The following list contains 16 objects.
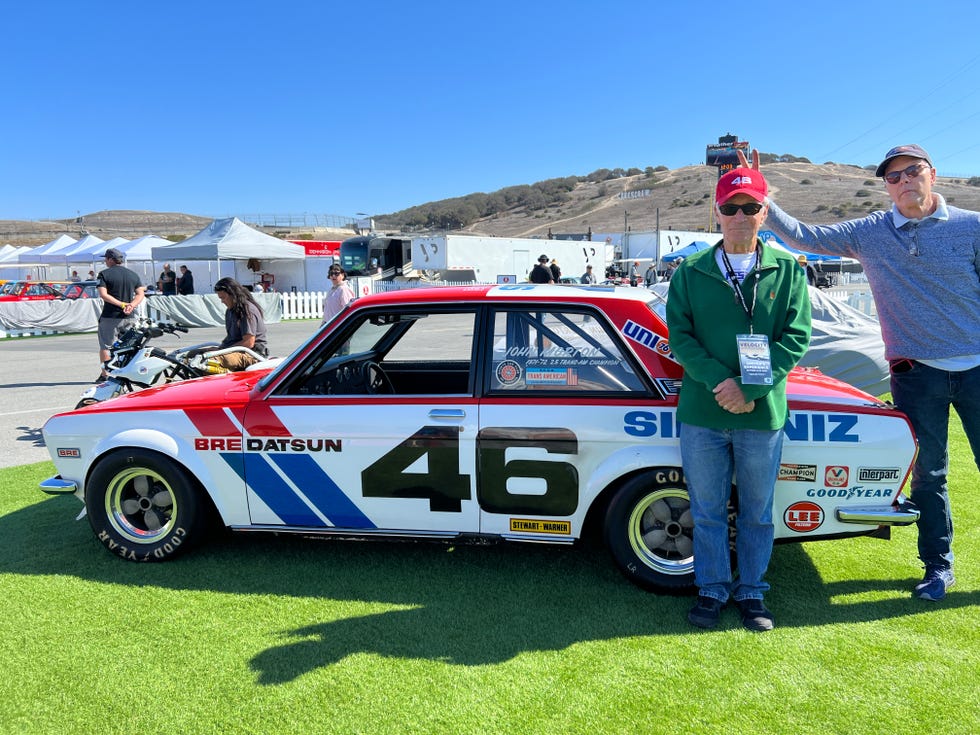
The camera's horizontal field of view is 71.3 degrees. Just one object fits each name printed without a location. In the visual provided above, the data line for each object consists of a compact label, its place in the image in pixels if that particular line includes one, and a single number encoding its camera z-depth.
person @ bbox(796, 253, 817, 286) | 25.90
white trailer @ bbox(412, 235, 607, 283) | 25.39
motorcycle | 5.57
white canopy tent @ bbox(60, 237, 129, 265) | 29.70
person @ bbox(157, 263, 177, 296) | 22.08
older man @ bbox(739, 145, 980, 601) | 3.10
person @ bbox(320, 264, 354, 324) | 8.66
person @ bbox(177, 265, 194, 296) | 22.11
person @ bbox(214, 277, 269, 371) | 6.15
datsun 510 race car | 3.08
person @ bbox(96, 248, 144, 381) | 8.60
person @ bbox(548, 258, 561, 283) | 17.14
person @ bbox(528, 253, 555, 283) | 14.54
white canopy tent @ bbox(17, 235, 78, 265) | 31.64
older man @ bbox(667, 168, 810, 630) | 2.79
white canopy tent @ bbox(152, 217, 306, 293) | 20.83
